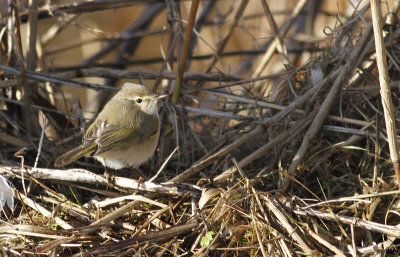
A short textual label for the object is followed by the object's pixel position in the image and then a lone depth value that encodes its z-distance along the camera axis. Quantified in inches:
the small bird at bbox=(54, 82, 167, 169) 246.2
